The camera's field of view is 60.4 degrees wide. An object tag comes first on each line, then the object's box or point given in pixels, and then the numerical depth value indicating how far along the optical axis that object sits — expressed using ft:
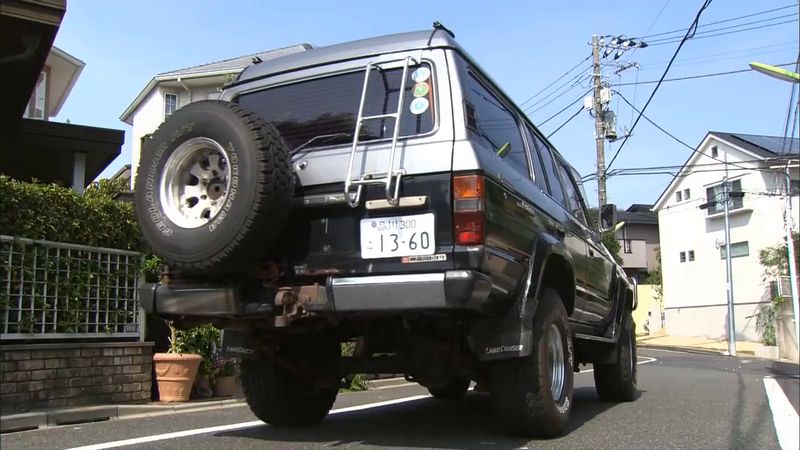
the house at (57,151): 37.09
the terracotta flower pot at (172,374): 25.45
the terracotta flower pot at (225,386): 27.78
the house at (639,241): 147.43
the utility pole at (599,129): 77.66
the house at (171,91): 85.34
